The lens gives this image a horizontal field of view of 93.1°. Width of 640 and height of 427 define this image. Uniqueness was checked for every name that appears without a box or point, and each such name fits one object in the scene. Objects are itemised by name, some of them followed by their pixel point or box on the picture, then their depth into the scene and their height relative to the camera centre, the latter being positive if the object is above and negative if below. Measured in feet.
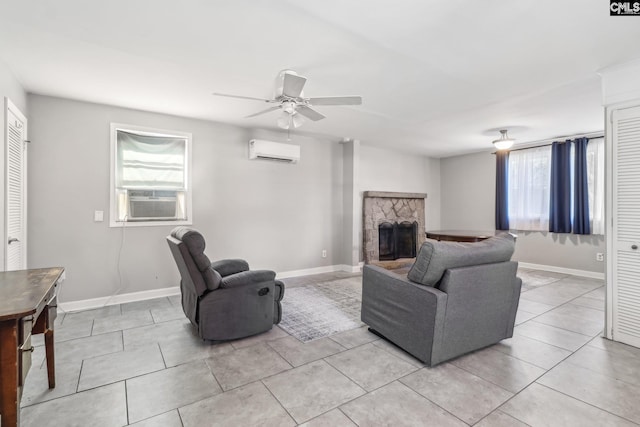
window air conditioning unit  12.89 +0.33
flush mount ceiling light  15.44 +3.54
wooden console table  3.90 -1.63
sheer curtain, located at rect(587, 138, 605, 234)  16.15 +1.57
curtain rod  16.37 +4.15
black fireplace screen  20.56 -1.98
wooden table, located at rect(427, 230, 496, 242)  13.85 -1.17
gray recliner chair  8.24 -2.42
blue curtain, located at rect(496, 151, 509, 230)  20.02 +1.39
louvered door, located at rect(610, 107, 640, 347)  8.47 -0.40
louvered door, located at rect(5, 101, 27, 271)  8.84 +0.72
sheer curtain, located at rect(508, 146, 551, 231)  18.29 +1.46
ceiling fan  7.96 +3.31
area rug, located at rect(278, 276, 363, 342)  9.81 -3.74
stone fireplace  19.31 -0.87
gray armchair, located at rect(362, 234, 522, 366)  7.26 -2.27
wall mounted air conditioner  15.01 +3.14
